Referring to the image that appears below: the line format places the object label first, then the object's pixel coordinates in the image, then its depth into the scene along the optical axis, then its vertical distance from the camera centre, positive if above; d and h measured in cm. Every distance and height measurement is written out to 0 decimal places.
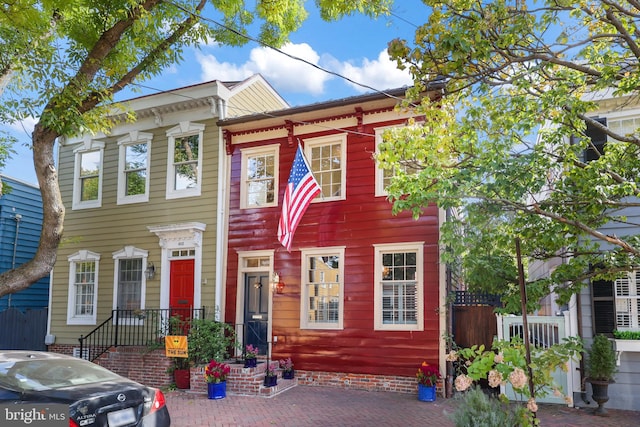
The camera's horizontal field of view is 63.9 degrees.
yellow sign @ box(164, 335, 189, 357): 1147 -165
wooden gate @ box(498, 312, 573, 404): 923 -104
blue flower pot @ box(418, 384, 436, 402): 991 -226
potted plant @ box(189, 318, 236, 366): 1174 -159
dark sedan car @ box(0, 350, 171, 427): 489 -123
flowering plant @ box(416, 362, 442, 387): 994 -193
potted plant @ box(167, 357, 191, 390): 1152 -227
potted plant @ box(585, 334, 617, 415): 866 -154
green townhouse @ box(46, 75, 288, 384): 1352 +152
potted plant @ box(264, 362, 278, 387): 1074 -220
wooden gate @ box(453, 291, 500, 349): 1049 -88
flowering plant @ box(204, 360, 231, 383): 1041 -202
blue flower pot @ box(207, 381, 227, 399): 1035 -237
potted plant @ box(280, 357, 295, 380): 1175 -219
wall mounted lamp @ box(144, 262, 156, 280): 1392 -1
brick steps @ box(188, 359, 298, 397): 1061 -231
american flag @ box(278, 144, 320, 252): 1128 +168
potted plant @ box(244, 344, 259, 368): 1116 -184
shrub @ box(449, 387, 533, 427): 541 -149
